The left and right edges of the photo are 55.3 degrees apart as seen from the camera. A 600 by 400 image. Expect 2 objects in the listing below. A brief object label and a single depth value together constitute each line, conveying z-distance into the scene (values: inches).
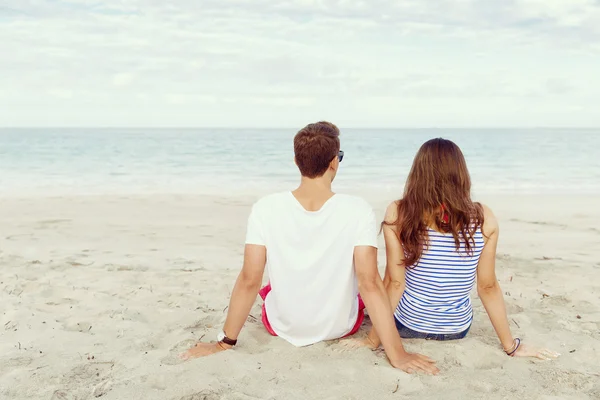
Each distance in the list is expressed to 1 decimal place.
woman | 125.7
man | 124.3
